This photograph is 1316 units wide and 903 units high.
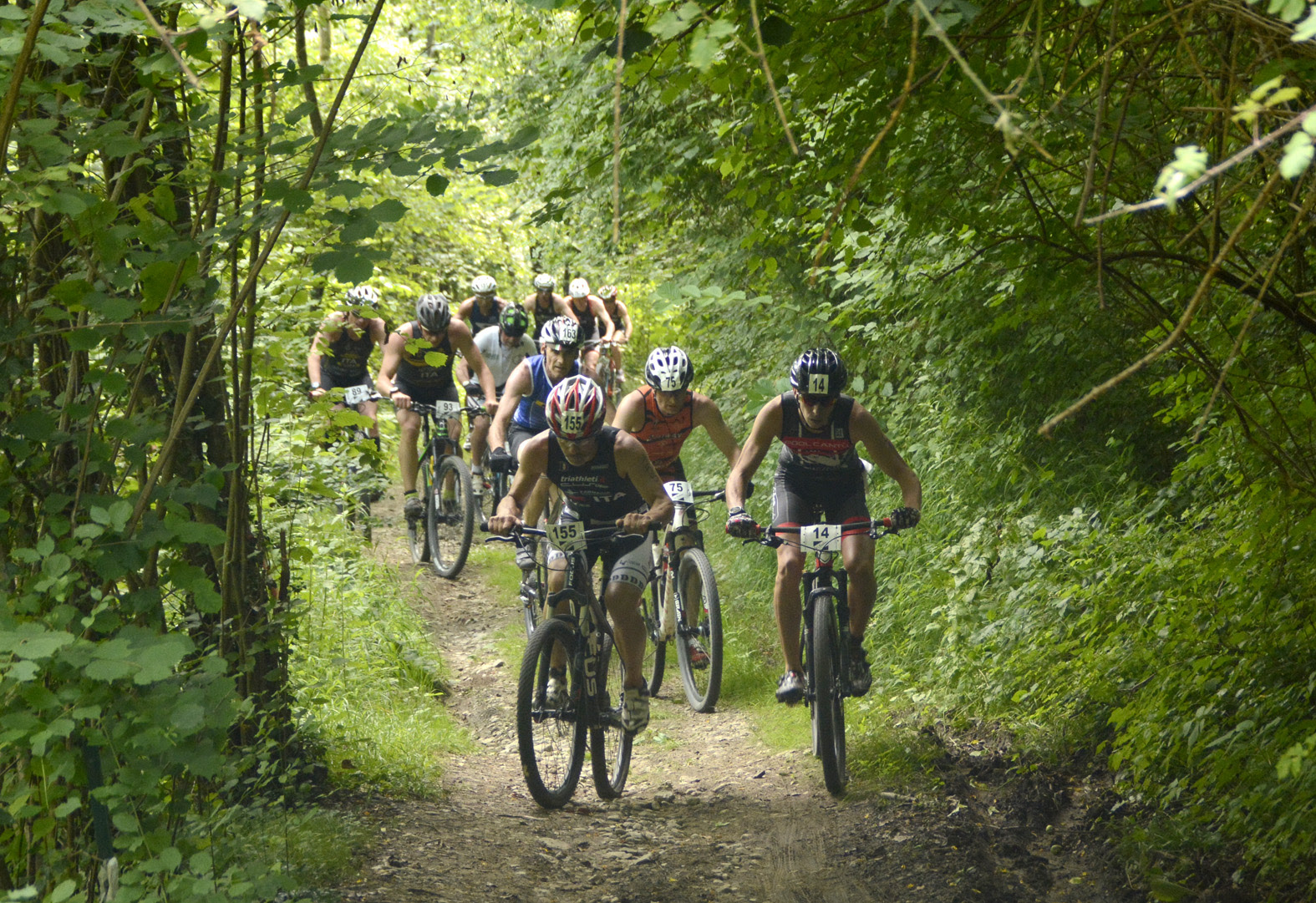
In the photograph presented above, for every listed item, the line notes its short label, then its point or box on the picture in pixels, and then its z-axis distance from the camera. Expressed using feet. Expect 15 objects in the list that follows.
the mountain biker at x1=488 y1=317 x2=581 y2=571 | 57.93
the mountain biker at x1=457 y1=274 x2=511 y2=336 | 81.10
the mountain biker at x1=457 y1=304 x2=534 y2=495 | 71.67
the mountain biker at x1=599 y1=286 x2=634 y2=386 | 89.40
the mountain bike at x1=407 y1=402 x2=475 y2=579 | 66.74
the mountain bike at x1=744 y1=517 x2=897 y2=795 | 39.45
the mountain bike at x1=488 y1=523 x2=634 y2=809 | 38.86
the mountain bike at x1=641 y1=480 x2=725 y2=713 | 50.21
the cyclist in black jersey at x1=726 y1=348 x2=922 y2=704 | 41.29
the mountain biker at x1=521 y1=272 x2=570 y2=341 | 85.56
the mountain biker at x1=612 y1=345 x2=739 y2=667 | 49.39
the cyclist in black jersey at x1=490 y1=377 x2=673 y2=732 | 41.04
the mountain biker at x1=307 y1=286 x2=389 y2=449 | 63.72
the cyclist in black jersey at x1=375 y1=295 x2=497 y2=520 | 63.67
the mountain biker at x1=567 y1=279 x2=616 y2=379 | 90.12
